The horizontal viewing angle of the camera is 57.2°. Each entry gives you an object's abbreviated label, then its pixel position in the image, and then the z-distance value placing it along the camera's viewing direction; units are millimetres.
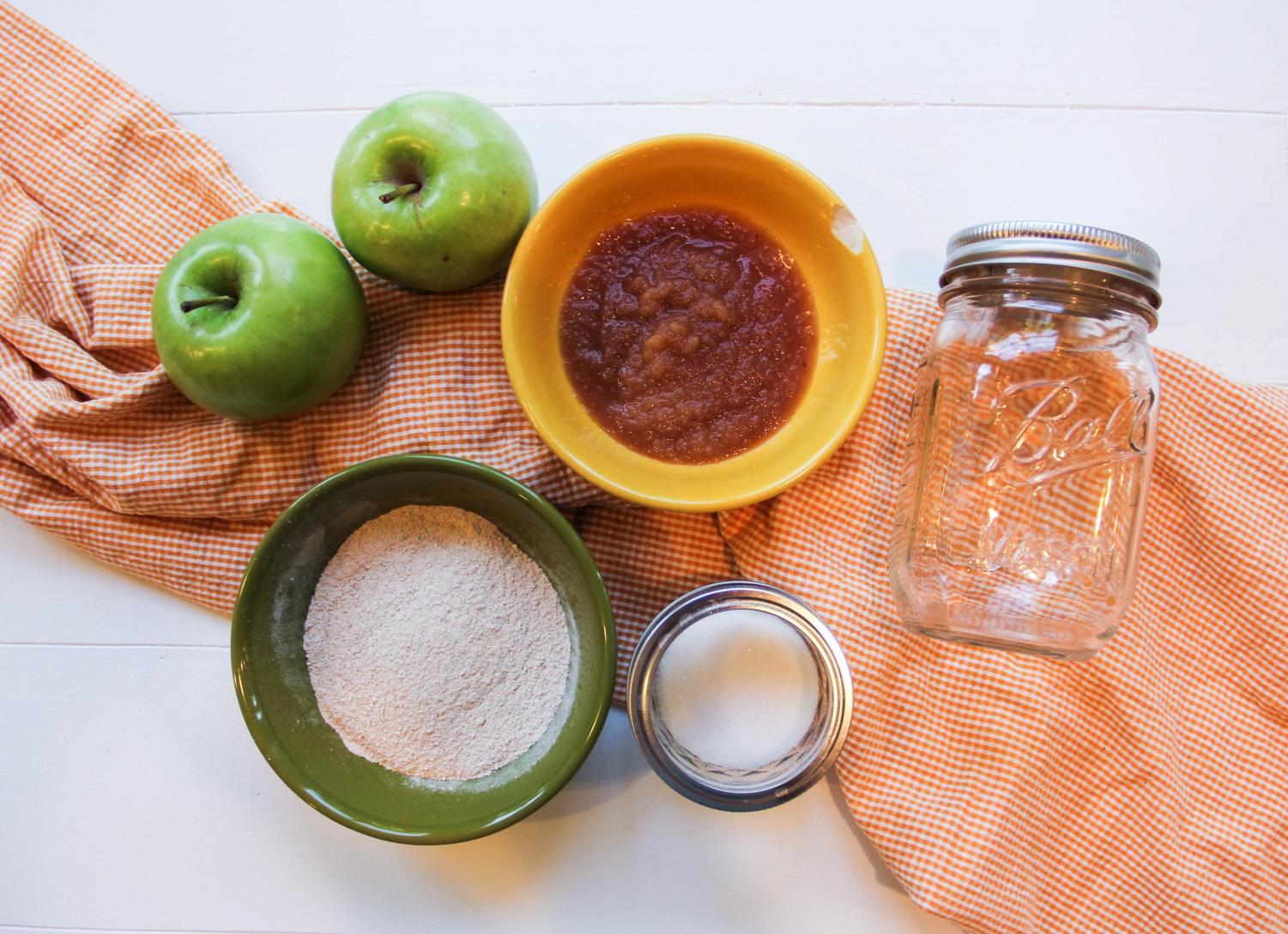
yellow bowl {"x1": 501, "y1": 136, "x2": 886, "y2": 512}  422
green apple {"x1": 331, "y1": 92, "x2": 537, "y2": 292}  415
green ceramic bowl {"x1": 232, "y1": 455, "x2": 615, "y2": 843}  420
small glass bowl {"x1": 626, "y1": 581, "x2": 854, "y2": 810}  424
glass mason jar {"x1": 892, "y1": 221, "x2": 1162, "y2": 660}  429
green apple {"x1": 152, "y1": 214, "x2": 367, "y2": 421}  415
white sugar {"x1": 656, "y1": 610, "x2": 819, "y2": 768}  433
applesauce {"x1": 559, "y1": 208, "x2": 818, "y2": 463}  435
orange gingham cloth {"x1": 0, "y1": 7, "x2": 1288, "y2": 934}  447
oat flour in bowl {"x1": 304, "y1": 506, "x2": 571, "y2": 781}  433
